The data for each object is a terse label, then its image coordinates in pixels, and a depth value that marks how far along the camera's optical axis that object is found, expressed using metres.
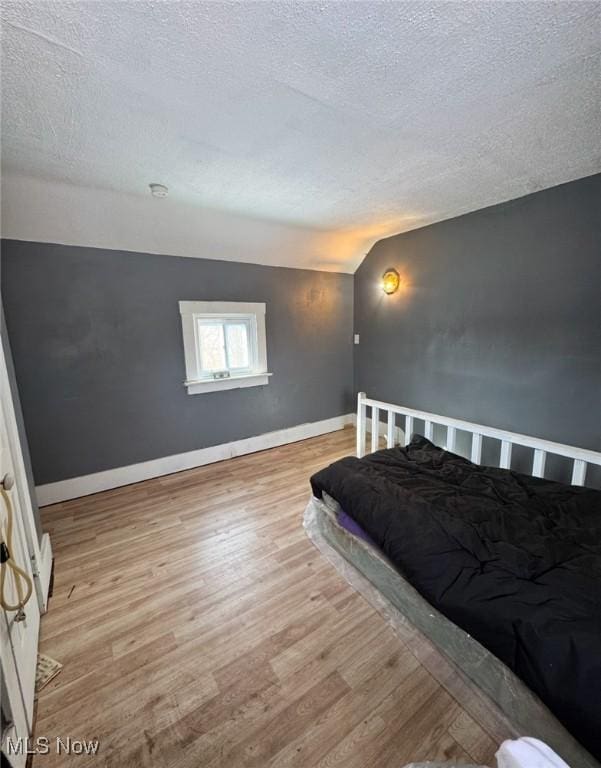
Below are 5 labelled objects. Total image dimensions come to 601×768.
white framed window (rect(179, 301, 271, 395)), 3.01
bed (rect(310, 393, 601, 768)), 0.93
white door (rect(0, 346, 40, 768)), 0.96
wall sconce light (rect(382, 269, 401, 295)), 3.41
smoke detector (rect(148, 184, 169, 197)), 2.09
